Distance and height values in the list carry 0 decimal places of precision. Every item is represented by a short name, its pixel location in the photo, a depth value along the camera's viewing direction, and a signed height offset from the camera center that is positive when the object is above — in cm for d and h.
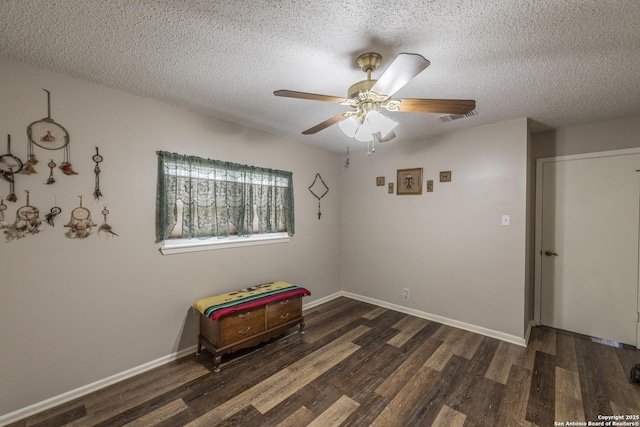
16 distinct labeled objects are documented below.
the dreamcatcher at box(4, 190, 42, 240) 178 -9
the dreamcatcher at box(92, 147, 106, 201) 210 +31
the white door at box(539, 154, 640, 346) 273 -37
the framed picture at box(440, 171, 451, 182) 329 +45
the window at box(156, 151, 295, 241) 248 +15
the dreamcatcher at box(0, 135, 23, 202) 174 +28
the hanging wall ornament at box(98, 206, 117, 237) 213 -12
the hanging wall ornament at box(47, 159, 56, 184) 190 +29
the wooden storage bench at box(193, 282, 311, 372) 240 -104
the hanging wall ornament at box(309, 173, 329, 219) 393 +35
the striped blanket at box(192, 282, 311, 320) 242 -88
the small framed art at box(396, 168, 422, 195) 354 +42
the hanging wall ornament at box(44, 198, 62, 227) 189 -3
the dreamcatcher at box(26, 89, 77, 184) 184 +51
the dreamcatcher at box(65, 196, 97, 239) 199 -10
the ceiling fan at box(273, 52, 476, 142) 143 +67
